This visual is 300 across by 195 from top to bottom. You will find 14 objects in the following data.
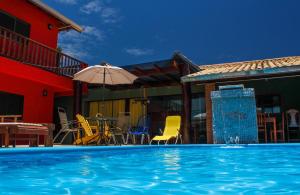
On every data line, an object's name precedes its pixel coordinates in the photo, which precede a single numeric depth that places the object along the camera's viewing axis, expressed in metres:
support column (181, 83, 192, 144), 11.03
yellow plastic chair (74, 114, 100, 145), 9.88
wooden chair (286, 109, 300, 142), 11.57
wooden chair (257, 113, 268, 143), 10.61
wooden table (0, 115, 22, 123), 9.63
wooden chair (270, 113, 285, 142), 10.74
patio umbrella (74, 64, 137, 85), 10.61
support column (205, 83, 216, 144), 10.93
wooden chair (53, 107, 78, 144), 10.36
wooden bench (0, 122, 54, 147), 7.36
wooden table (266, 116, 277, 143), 10.39
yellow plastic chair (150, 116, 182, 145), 10.88
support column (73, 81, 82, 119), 13.09
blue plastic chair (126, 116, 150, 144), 11.20
